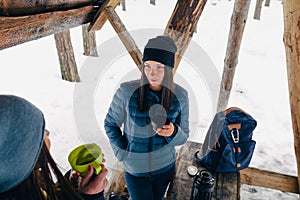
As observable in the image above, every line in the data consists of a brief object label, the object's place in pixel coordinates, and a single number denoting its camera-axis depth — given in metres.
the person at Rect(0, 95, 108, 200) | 0.82
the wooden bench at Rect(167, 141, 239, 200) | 2.21
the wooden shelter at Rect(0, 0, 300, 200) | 1.47
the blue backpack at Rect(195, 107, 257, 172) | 2.42
